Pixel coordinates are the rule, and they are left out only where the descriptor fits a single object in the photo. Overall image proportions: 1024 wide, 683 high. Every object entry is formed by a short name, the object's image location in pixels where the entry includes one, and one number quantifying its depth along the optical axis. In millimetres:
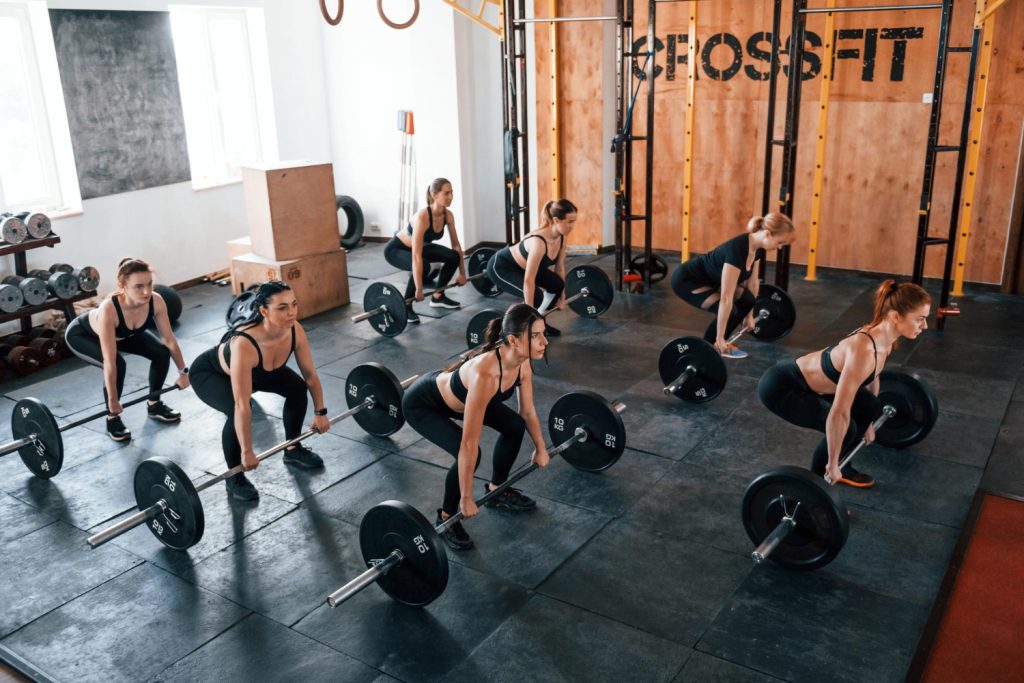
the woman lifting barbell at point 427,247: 6055
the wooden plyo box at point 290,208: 6285
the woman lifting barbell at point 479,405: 3053
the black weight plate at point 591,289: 6230
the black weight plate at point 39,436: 3979
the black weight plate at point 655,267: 7016
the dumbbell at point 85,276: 5859
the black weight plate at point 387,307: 5961
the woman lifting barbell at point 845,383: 3270
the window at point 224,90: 7547
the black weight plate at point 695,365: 4676
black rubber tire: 8680
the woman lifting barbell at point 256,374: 3475
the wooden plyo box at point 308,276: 6449
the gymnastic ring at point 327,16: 5254
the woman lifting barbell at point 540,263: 5344
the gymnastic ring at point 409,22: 5533
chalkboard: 6438
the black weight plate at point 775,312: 5723
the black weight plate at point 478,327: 5355
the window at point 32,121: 6250
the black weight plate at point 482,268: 6957
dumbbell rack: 5559
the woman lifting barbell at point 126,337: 4285
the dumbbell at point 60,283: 5723
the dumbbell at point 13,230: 5480
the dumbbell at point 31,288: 5586
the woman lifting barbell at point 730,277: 4688
